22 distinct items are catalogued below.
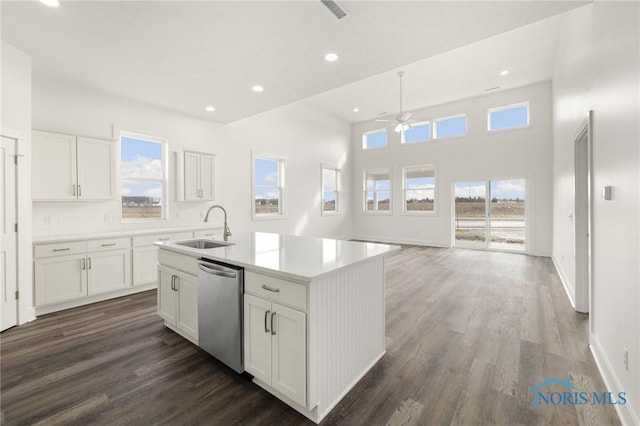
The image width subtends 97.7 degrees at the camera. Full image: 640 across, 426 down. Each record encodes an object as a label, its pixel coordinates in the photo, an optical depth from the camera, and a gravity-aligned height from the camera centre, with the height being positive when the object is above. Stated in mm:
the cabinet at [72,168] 3426 +613
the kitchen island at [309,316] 1615 -669
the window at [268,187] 6555 +647
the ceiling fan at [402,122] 5406 +1794
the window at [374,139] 8953 +2422
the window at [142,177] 4512 +612
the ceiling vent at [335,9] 2291 +1731
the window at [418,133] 8078 +2340
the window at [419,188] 8078 +717
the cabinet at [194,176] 4961 +689
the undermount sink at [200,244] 2877 -313
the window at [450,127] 7555 +2374
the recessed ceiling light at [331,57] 3107 +1766
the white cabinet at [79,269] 3254 -690
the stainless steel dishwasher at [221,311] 1969 -734
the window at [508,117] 6770 +2375
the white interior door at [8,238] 2871 -244
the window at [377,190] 8906 +739
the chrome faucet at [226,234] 2846 -209
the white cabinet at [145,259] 3980 -652
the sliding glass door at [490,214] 6941 -52
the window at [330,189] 8461 +730
